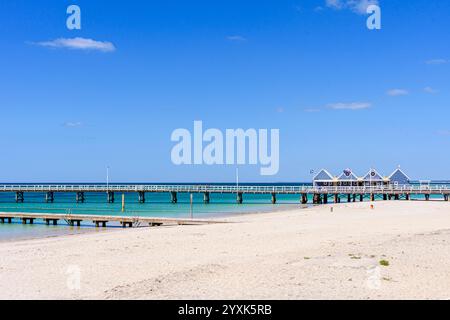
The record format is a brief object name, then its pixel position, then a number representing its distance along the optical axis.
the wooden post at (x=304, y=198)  58.54
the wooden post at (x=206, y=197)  62.66
